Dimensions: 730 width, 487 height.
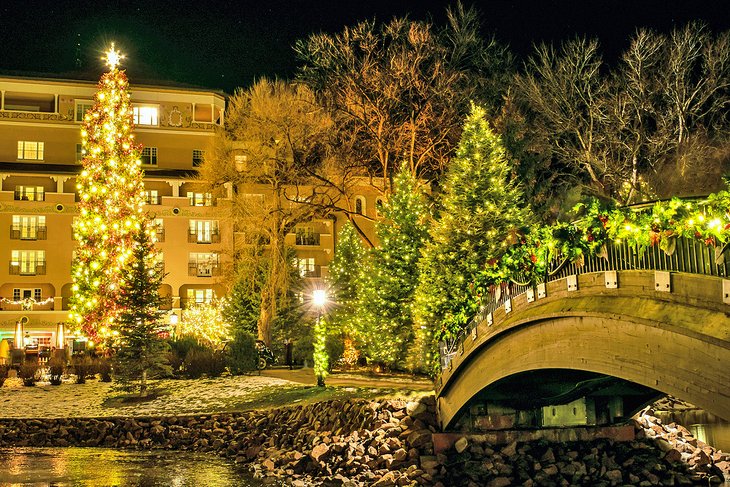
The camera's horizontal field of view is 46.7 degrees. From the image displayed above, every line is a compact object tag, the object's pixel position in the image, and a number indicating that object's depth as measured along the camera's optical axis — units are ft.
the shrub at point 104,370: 115.44
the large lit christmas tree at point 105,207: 132.36
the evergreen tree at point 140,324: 104.63
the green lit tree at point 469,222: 89.56
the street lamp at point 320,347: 92.63
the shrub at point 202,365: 114.52
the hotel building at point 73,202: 195.31
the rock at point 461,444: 64.34
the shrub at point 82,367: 114.01
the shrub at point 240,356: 116.57
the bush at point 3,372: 111.15
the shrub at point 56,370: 111.92
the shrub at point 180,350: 117.60
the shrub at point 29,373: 111.55
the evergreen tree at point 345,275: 130.06
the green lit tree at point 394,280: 103.14
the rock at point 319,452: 68.54
